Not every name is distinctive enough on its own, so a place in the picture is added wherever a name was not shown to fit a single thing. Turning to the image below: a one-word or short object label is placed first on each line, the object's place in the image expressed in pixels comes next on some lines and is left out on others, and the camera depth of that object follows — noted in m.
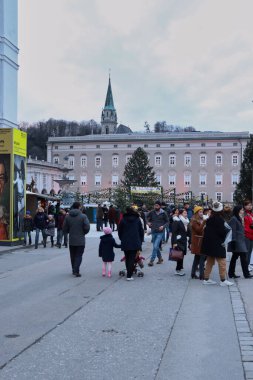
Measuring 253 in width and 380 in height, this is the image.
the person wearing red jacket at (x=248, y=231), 13.95
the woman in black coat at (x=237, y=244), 13.09
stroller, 13.62
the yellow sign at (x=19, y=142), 21.84
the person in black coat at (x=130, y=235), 12.94
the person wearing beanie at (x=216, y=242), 12.07
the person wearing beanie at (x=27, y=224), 22.52
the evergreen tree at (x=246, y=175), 64.50
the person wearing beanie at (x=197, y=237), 13.16
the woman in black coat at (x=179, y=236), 13.99
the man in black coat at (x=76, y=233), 13.70
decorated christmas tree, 101.94
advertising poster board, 21.58
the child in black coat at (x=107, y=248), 13.47
